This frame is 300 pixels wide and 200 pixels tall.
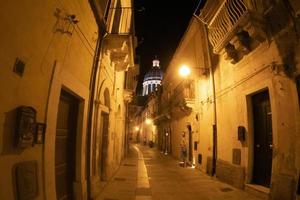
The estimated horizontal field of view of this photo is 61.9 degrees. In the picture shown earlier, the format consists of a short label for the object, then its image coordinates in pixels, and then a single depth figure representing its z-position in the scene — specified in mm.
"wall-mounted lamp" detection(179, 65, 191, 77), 11500
